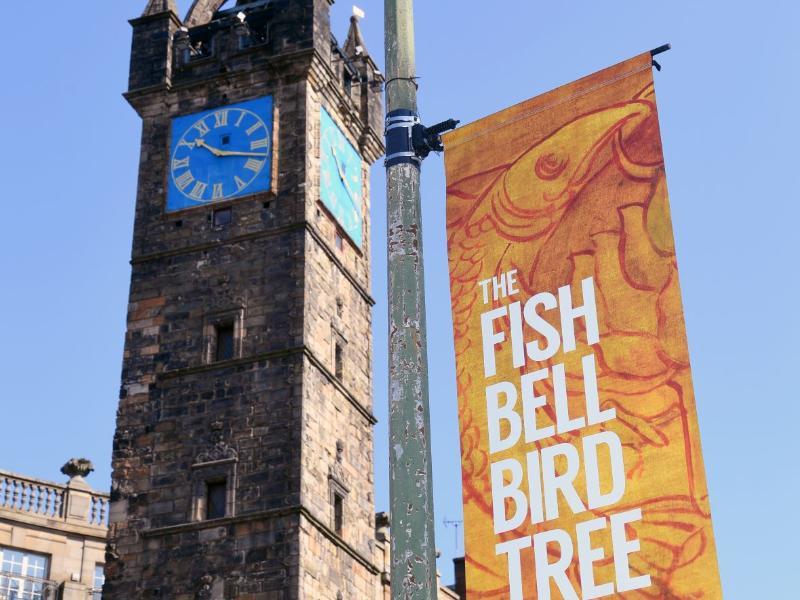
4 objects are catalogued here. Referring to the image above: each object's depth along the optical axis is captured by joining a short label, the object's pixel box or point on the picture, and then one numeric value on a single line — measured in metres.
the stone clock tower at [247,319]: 31.81
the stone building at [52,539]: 36.94
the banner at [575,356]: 11.69
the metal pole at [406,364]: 10.22
